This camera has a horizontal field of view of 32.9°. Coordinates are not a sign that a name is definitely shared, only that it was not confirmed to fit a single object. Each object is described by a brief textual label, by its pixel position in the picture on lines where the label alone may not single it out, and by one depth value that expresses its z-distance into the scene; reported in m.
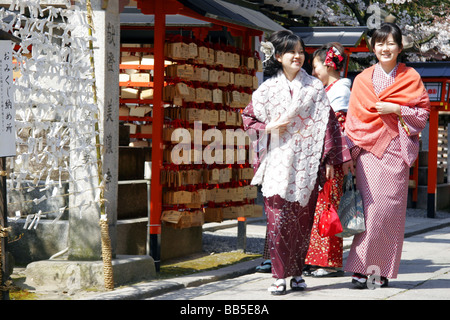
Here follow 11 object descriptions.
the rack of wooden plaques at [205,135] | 7.29
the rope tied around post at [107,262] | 6.03
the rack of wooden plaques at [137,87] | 8.94
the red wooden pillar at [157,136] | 7.02
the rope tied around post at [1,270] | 5.48
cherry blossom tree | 16.14
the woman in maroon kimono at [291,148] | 6.15
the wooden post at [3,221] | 5.47
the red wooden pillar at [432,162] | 13.63
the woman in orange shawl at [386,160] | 6.40
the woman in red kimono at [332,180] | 7.09
